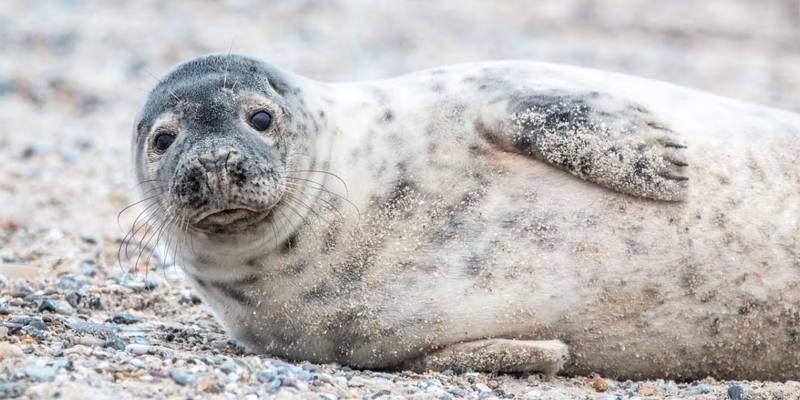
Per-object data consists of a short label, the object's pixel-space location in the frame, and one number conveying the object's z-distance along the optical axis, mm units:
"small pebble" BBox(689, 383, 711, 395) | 7973
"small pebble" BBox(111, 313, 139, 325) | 9086
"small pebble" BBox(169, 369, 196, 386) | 6914
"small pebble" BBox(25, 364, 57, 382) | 6664
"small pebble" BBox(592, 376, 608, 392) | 8062
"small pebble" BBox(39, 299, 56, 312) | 9016
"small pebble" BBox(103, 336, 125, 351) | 7828
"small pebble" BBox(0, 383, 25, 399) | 6406
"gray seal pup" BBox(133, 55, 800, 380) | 8164
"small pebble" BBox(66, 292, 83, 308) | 9383
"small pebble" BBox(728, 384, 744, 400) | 7812
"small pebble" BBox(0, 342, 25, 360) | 7145
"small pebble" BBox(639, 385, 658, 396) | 8024
